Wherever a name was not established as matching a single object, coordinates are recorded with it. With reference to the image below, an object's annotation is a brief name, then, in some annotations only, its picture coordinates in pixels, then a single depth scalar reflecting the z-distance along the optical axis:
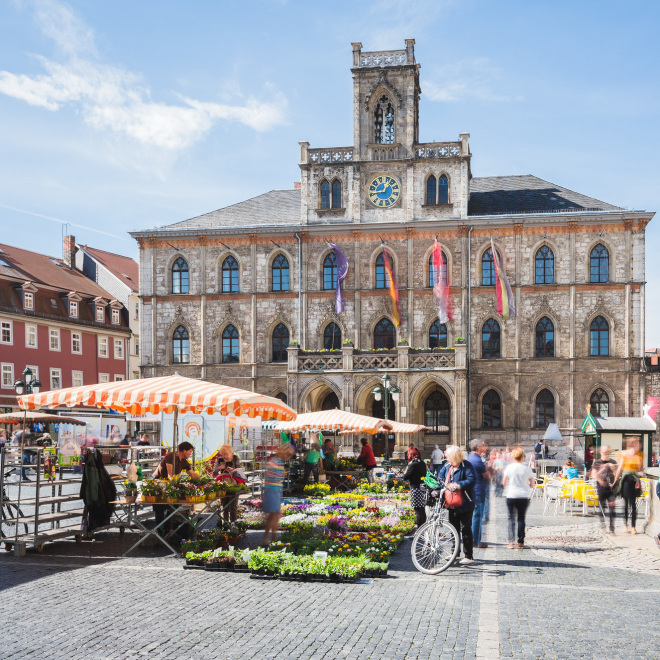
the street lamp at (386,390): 33.89
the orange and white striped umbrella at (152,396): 13.95
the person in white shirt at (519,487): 14.01
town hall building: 40.81
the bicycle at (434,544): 12.08
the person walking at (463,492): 12.81
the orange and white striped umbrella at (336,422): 24.72
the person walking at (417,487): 15.75
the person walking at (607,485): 16.41
